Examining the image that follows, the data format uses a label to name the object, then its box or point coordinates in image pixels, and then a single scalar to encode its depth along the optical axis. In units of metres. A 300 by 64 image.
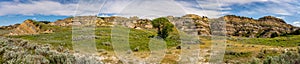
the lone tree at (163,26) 30.70
